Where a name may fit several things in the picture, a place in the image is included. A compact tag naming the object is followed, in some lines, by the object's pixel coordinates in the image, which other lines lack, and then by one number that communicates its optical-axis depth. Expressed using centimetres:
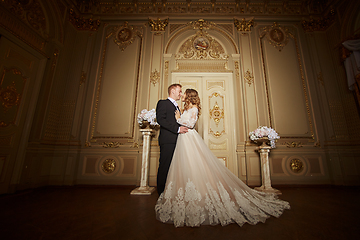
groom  219
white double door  411
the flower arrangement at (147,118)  338
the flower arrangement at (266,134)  351
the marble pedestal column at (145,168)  306
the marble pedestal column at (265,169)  339
